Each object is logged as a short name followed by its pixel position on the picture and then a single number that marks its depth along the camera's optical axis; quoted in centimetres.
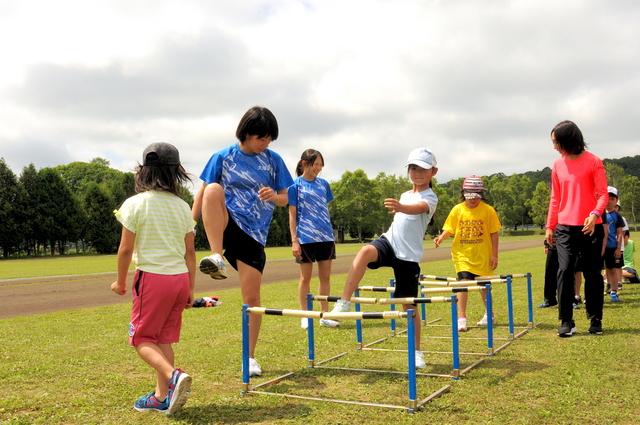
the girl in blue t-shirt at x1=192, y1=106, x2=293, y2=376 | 464
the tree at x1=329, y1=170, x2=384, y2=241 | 9100
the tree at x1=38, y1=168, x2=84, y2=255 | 5744
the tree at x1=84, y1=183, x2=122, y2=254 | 6041
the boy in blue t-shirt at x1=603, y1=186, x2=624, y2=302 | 976
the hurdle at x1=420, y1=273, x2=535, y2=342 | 606
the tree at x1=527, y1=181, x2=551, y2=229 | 10138
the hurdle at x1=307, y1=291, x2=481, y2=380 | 435
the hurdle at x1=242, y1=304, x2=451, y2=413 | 361
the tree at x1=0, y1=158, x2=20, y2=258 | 5322
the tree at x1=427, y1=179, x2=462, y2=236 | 9962
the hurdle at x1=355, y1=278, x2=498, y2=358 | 516
